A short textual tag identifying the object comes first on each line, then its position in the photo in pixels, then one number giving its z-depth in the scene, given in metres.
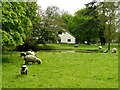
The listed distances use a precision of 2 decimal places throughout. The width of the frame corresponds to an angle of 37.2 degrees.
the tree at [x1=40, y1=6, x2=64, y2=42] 39.68
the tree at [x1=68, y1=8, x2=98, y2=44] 50.75
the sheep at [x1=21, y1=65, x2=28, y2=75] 12.21
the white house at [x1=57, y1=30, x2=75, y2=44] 75.17
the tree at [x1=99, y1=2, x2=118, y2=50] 38.06
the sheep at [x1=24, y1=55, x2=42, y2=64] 16.75
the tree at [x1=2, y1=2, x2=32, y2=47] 16.67
